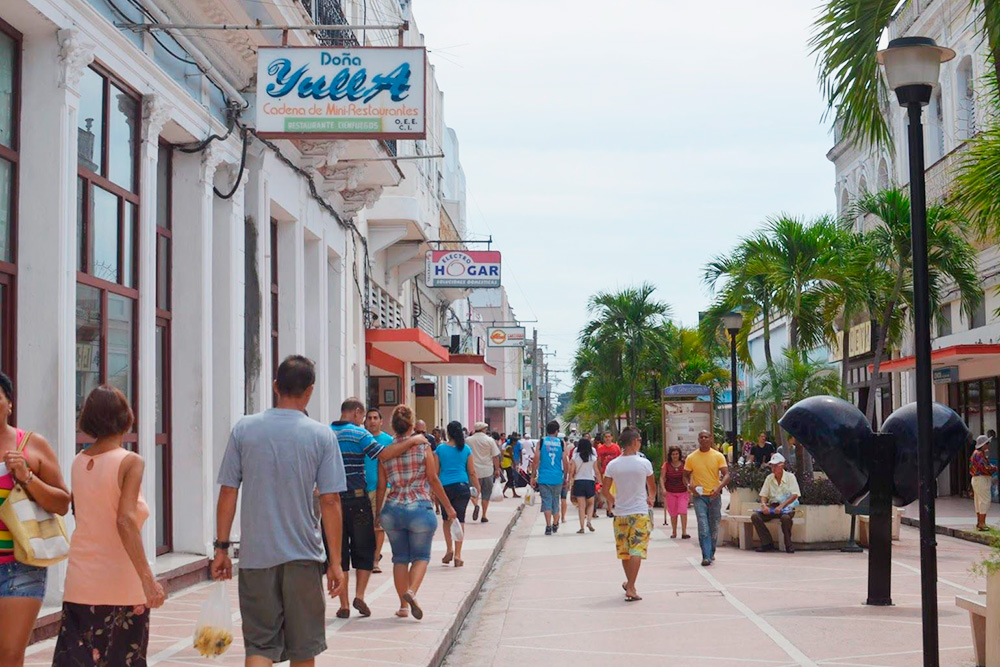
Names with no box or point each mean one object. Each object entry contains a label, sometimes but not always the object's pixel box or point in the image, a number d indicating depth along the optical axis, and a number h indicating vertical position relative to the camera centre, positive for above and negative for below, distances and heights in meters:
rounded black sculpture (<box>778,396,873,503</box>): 12.47 -0.42
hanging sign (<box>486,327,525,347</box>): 61.19 +2.99
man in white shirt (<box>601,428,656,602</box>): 13.08 -1.12
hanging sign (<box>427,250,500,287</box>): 31.92 +3.29
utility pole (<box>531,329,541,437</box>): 73.08 +0.34
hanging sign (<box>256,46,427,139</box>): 12.90 +3.05
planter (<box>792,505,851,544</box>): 18.20 -1.80
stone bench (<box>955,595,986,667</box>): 8.63 -1.55
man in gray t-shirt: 6.29 -0.57
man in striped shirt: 10.74 -0.81
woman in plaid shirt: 10.87 -0.94
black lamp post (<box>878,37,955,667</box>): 8.23 +0.94
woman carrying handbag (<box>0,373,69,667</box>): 5.59 -0.44
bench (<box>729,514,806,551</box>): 18.56 -1.90
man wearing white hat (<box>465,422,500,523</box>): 23.17 -1.06
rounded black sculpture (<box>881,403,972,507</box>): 12.04 -0.42
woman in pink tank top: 5.69 -0.69
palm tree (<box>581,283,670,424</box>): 40.88 +2.29
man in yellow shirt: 16.31 -1.14
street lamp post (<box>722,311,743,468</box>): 26.38 +1.44
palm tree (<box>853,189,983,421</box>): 24.55 +2.81
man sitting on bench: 17.69 -1.40
